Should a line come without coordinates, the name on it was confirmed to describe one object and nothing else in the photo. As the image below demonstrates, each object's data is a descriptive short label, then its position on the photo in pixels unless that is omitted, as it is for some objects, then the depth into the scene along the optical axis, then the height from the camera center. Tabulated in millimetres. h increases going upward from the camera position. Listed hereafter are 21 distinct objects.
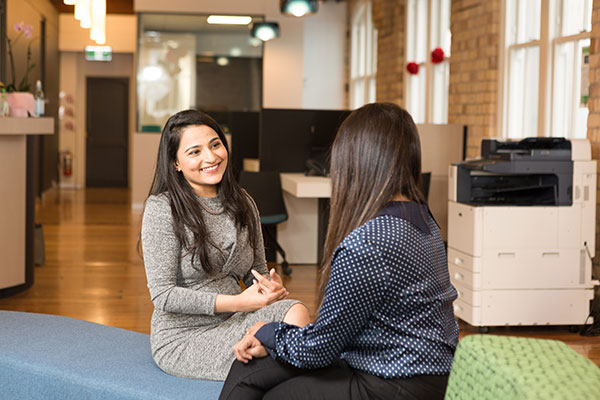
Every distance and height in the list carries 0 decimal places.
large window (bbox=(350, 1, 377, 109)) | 12570 +1777
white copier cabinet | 4844 -571
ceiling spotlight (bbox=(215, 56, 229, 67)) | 12430 +1581
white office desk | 7441 -636
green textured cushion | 1498 -409
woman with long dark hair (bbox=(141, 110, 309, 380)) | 2422 -310
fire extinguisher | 15731 -67
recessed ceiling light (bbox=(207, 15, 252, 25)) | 12289 +2221
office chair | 6719 -272
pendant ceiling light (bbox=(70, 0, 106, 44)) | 6098 +1122
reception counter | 5406 -307
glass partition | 12211 +1467
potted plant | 5551 +398
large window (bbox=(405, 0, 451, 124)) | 9289 +1342
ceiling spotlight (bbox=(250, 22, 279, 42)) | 11898 +1990
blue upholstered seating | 2404 -680
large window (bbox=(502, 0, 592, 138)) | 6250 +867
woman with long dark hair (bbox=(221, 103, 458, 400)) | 1819 -293
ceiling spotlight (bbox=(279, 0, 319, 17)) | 8836 +1758
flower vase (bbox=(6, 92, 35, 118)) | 5547 +388
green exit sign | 15156 +2079
